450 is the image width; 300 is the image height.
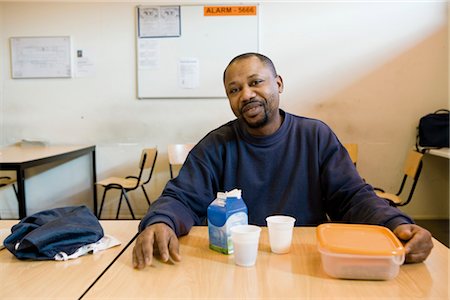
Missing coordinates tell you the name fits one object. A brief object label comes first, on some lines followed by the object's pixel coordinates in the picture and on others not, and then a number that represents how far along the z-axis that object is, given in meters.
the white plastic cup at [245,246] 0.88
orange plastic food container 0.80
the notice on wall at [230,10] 3.67
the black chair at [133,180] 3.37
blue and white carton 0.96
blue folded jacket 0.97
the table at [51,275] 0.79
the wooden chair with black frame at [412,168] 2.98
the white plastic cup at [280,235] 0.97
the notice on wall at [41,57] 3.81
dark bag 3.42
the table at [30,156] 2.43
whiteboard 3.68
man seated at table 1.33
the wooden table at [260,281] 0.77
